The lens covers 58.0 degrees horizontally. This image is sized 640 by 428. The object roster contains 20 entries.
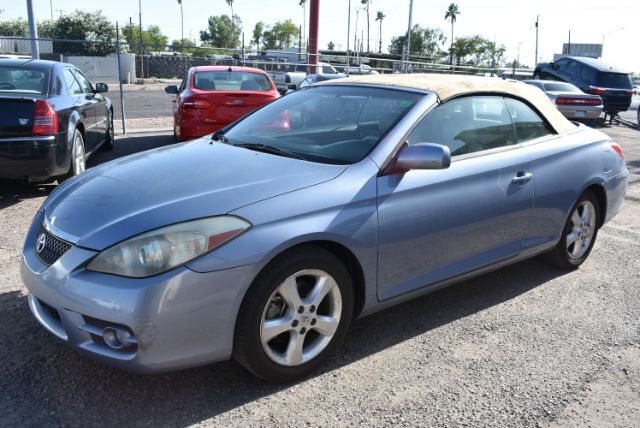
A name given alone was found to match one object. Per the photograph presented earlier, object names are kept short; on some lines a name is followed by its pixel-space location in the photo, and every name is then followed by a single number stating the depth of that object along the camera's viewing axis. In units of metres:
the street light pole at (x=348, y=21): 76.06
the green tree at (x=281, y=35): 119.69
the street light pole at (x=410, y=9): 44.13
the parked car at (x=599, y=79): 18.77
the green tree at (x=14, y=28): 68.71
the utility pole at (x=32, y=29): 12.81
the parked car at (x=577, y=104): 16.16
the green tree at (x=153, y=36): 104.33
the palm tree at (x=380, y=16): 123.38
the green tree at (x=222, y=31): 114.62
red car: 8.38
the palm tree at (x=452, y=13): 113.75
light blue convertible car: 2.51
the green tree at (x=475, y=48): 88.31
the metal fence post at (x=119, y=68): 11.02
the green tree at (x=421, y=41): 103.12
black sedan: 5.84
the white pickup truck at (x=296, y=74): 23.38
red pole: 31.35
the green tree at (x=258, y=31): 123.94
